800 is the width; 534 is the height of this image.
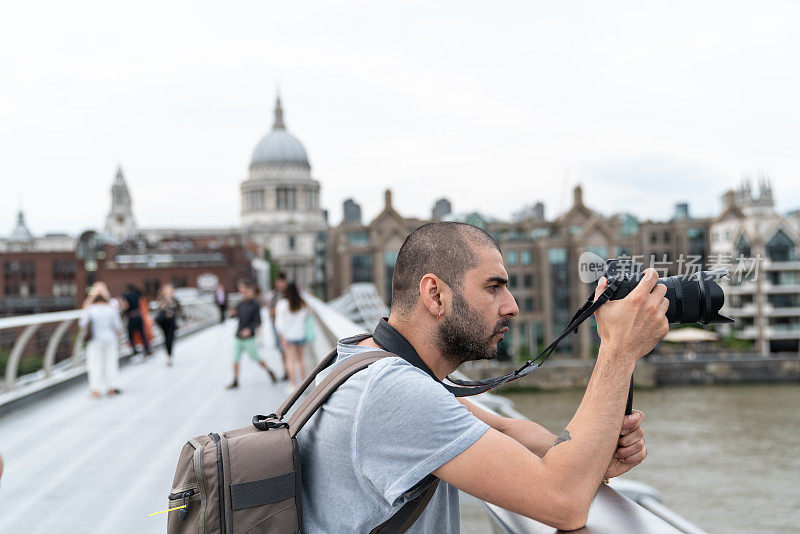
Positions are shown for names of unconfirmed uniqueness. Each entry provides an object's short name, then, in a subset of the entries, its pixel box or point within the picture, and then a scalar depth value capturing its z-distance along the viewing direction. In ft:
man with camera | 4.91
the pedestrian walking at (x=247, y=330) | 31.86
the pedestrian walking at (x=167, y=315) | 41.04
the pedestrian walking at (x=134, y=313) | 42.22
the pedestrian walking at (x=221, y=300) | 83.35
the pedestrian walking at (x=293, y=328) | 29.01
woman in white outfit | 29.84
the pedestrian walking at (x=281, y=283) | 31.99
